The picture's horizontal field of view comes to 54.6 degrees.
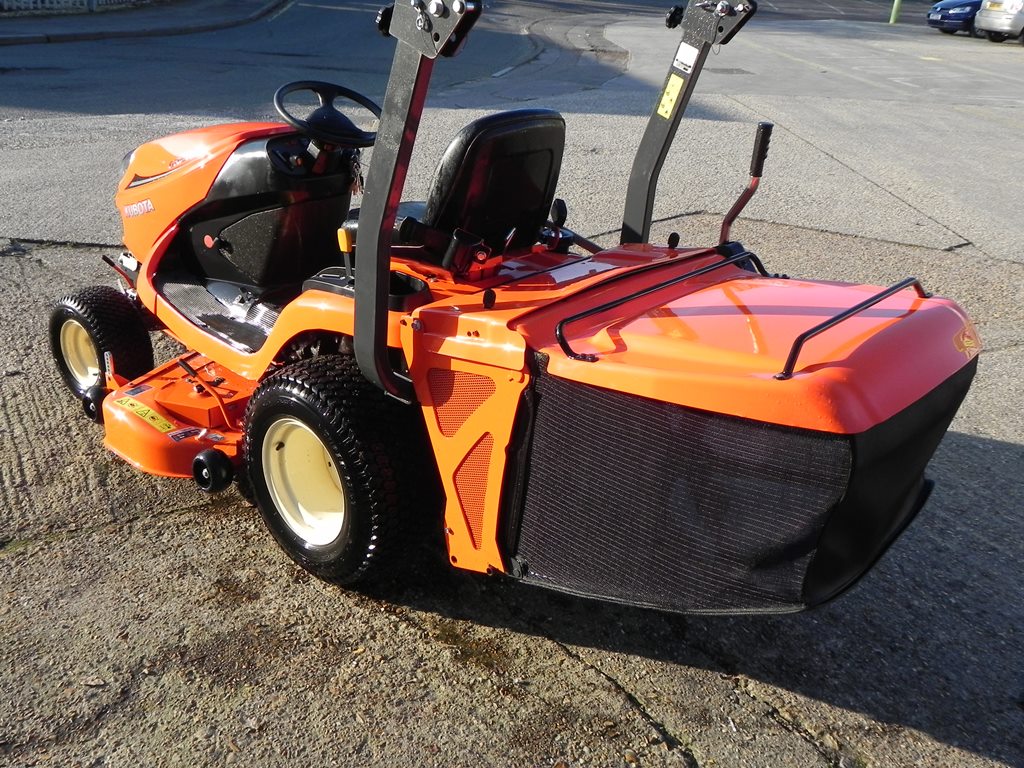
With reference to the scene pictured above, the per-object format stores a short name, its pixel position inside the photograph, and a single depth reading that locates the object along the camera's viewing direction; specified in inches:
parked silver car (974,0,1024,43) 683.4
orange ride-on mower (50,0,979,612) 81.8
